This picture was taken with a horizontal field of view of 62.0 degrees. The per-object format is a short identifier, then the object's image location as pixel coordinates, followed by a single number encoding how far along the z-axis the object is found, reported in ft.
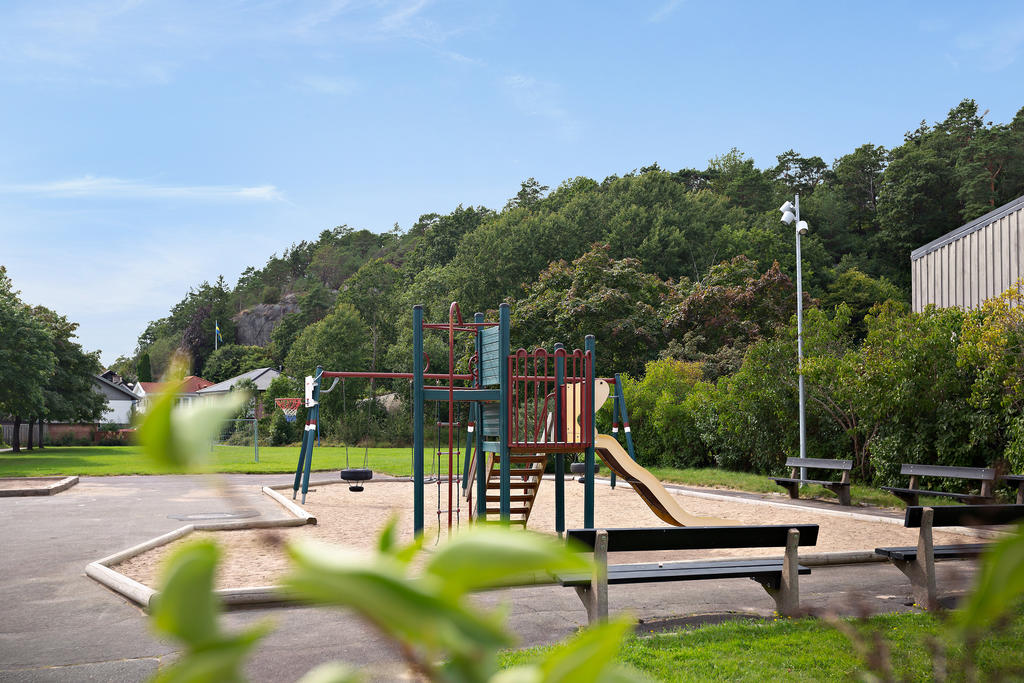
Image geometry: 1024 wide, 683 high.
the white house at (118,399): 232.12
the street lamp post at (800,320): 57.88
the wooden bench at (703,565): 20.53
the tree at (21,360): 101.09
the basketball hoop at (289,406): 88.08
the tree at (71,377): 129.39
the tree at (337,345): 187.62
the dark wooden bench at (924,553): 23.59
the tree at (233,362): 283.18
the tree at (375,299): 203.21
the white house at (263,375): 230.44
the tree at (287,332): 264.93
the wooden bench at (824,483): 49.42
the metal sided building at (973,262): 56.44
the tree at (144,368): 296.10
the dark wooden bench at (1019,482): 38.38
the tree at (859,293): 139.44
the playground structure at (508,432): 34.91
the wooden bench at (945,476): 38.09
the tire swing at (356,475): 52.70
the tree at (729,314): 110.73
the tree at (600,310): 118.32
